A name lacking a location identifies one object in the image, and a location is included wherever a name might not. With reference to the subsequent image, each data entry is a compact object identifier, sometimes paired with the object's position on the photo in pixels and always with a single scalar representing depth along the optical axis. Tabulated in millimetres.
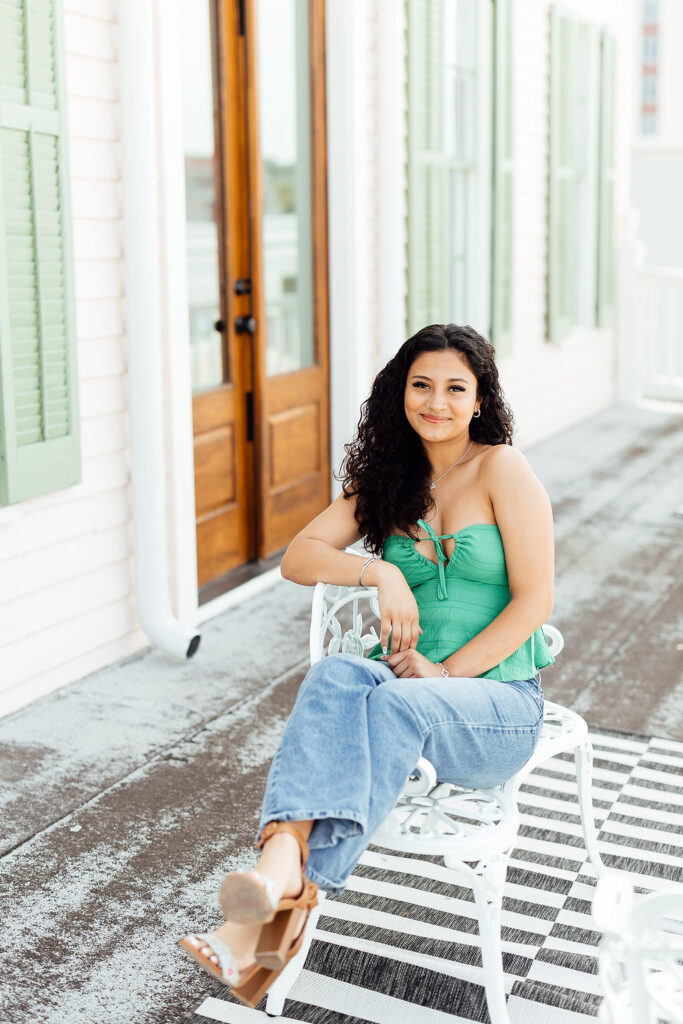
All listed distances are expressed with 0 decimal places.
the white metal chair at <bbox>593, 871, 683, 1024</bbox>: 1393
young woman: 1824
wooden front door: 4387
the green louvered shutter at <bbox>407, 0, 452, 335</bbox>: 5527
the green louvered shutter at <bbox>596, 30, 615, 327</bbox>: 8344
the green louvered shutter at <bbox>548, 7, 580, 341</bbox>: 7508
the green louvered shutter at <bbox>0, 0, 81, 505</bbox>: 3107
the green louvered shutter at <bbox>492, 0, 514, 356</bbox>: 6598
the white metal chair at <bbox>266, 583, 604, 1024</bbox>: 1971
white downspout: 3521
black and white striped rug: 2098
